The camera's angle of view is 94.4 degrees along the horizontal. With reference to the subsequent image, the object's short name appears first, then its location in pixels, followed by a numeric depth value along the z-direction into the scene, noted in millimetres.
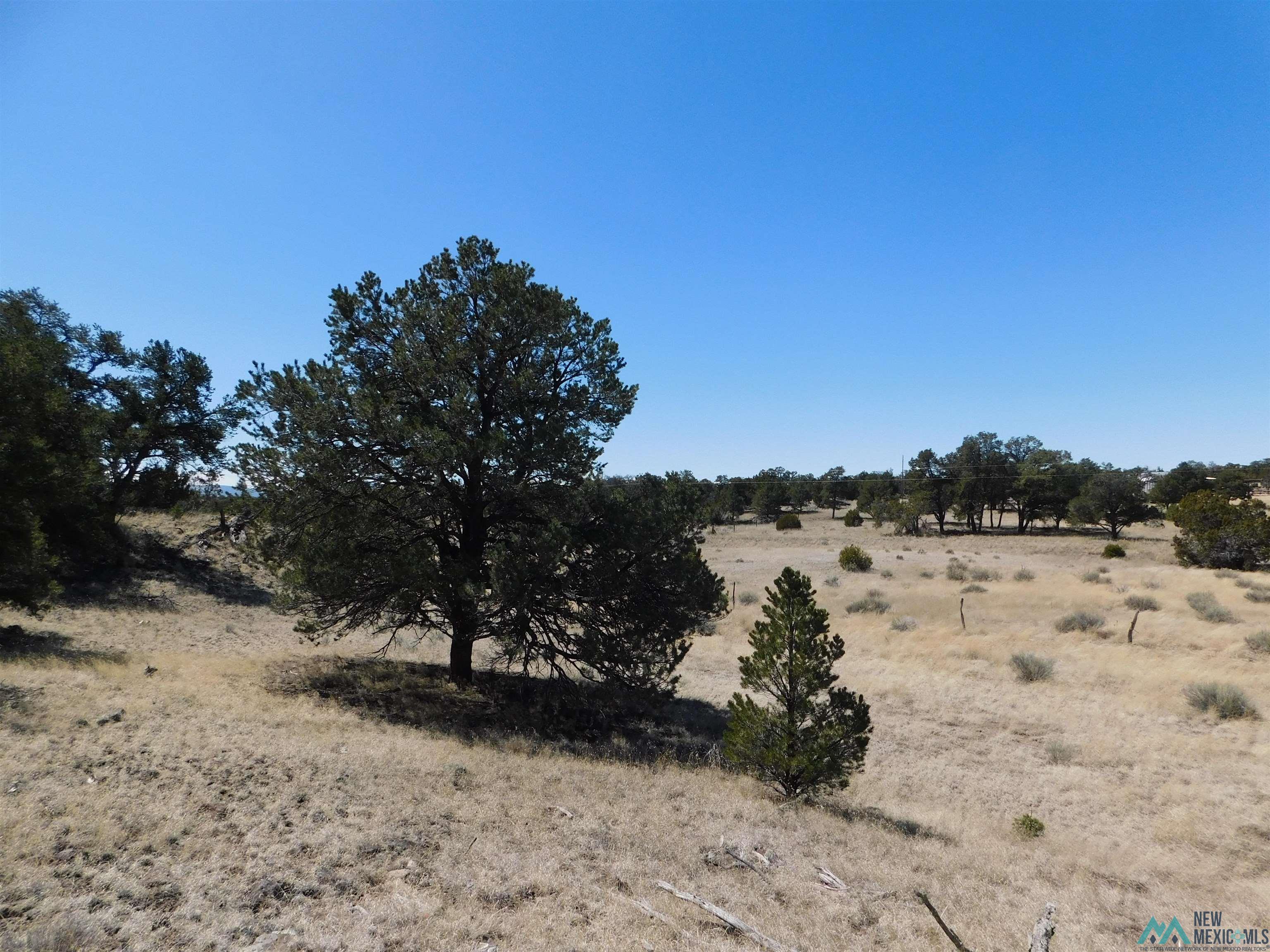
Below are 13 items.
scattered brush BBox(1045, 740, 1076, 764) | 14641
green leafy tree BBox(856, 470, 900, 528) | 74750
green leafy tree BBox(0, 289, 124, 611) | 14617
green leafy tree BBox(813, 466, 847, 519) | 100625
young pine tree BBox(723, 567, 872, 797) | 10680
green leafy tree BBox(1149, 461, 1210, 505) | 78000
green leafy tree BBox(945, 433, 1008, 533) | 73188
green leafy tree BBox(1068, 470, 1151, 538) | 63250
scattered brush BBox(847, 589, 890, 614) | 31234
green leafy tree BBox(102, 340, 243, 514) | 28000
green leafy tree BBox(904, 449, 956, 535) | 73688
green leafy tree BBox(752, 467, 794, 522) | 95938
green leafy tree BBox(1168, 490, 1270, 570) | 37750
